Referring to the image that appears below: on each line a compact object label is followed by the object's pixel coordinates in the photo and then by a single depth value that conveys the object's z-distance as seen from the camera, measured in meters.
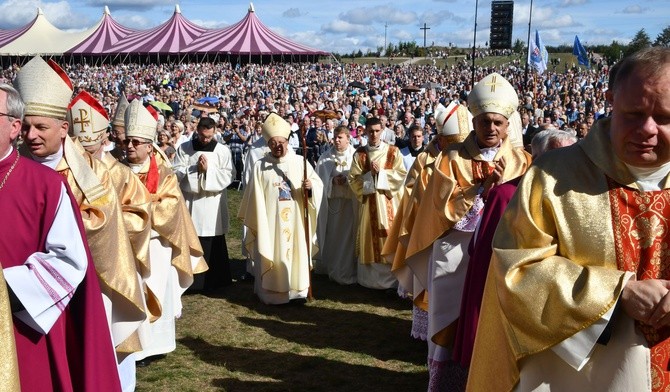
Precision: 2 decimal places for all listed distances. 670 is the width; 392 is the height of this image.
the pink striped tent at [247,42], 49.91
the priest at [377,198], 9.12
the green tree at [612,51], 52.45
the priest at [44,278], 3.00
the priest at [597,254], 2.40
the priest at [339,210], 9.79
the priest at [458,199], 5.07
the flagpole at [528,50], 24.41
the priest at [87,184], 3.80
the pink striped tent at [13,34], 55.78
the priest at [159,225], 6.28
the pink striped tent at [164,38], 51.12
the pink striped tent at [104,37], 52.88
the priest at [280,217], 8.56
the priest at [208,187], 8.95
